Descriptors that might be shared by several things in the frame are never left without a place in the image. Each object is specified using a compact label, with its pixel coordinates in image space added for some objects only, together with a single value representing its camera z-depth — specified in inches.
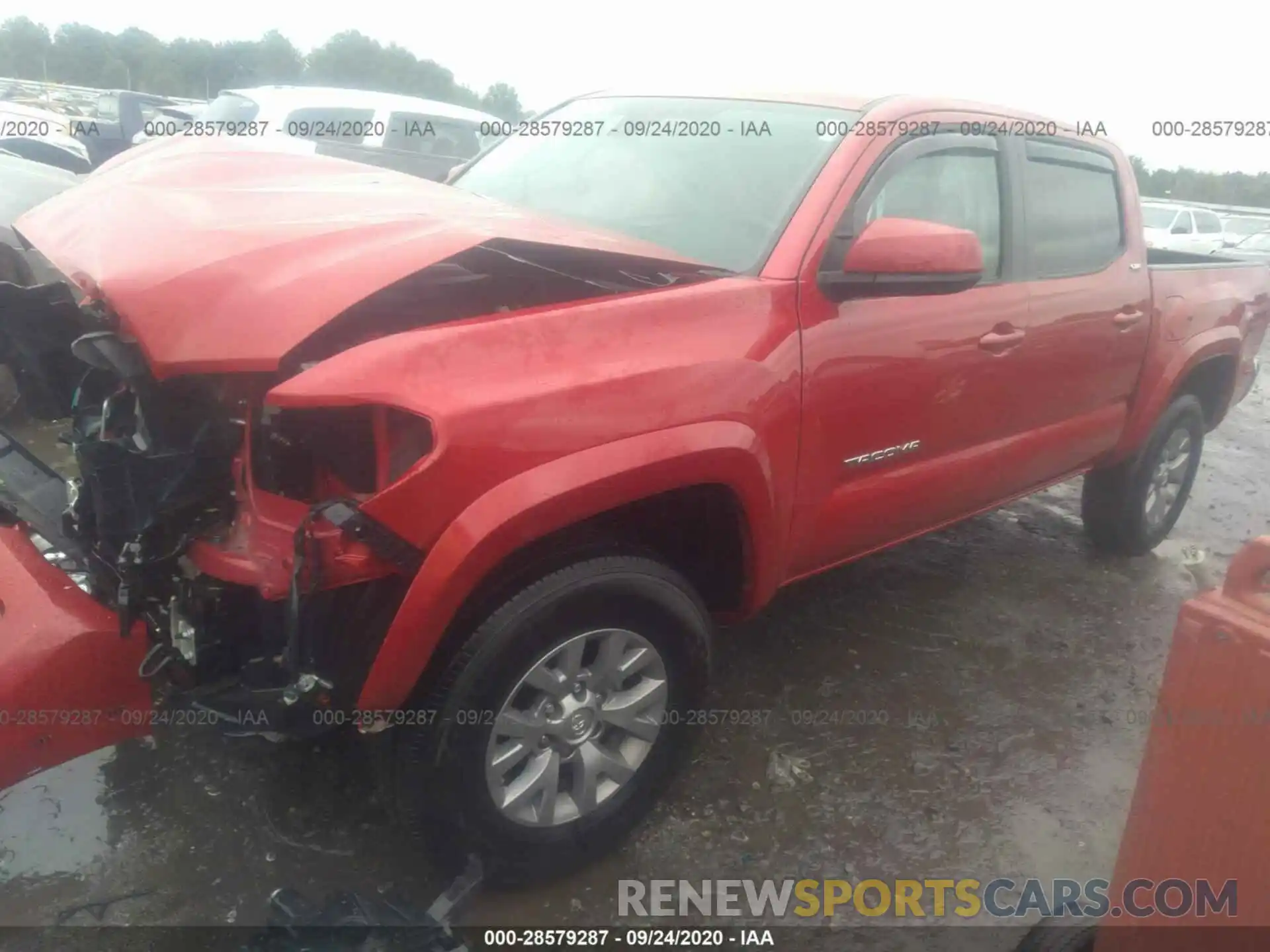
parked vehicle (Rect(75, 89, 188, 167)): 364.7
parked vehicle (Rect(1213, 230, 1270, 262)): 621.3
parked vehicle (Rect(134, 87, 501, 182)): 311.9
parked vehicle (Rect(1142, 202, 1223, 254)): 625.0
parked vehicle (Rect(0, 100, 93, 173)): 371.6
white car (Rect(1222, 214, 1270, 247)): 677.3
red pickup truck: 71.7
